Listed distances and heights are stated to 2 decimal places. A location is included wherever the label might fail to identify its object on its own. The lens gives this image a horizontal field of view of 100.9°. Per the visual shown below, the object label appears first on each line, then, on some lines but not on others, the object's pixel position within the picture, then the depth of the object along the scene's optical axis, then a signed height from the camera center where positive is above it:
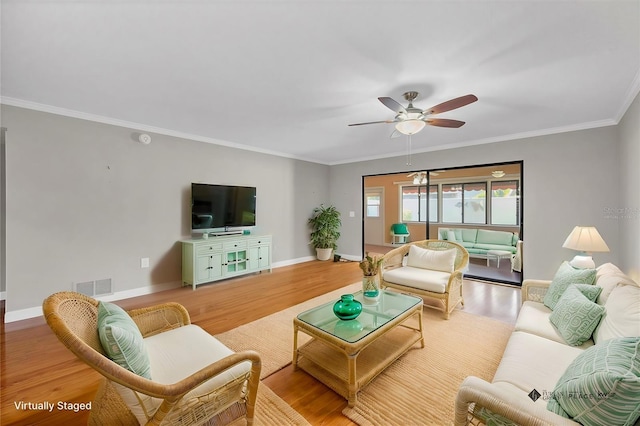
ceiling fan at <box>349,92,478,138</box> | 2.38 +0.99
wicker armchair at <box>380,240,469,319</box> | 3.07 -0.82
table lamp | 2.86 -0.36
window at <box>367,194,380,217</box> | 8.97 +0.25
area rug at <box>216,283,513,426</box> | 1.68 -1.25
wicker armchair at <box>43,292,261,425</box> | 1.06 -0.79
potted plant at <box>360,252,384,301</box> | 2.59 -0.65
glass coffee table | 1.80 -1.11
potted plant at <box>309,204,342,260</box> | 6.48 -0.47
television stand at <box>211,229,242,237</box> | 4.66 -0.38
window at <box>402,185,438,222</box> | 6.96 +0.27
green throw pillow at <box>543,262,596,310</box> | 2.14 -0.57
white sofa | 0.98 -0.79
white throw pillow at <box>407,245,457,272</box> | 3.49 -0.64
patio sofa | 5.71 -0.63
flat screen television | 4.40 +0.10
